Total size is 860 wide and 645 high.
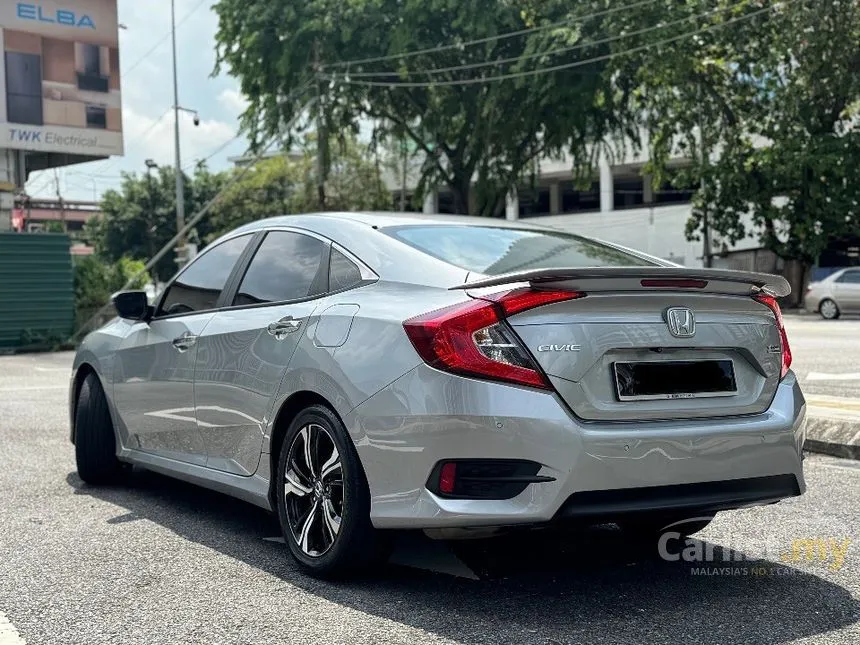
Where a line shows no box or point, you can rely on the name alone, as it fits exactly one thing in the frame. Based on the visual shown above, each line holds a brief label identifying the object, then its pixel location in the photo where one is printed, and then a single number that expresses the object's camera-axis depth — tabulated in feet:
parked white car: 88.99
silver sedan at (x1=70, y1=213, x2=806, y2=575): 12.05
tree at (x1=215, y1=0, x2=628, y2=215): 98.99
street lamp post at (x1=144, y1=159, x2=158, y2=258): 214.69
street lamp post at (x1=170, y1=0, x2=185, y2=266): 121.00
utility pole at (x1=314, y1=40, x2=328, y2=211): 105.09
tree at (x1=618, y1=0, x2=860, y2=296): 93.56
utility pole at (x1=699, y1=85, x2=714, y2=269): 105.40
